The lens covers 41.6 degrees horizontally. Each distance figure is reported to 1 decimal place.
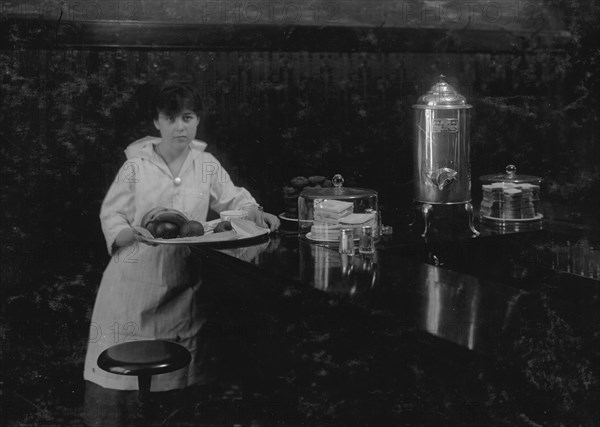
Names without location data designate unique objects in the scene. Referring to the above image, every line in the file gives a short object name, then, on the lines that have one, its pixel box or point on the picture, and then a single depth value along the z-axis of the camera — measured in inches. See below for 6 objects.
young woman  133.0
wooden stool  101.8
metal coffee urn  135.0
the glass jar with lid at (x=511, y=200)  140.7
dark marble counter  90.4
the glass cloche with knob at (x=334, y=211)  119.3
